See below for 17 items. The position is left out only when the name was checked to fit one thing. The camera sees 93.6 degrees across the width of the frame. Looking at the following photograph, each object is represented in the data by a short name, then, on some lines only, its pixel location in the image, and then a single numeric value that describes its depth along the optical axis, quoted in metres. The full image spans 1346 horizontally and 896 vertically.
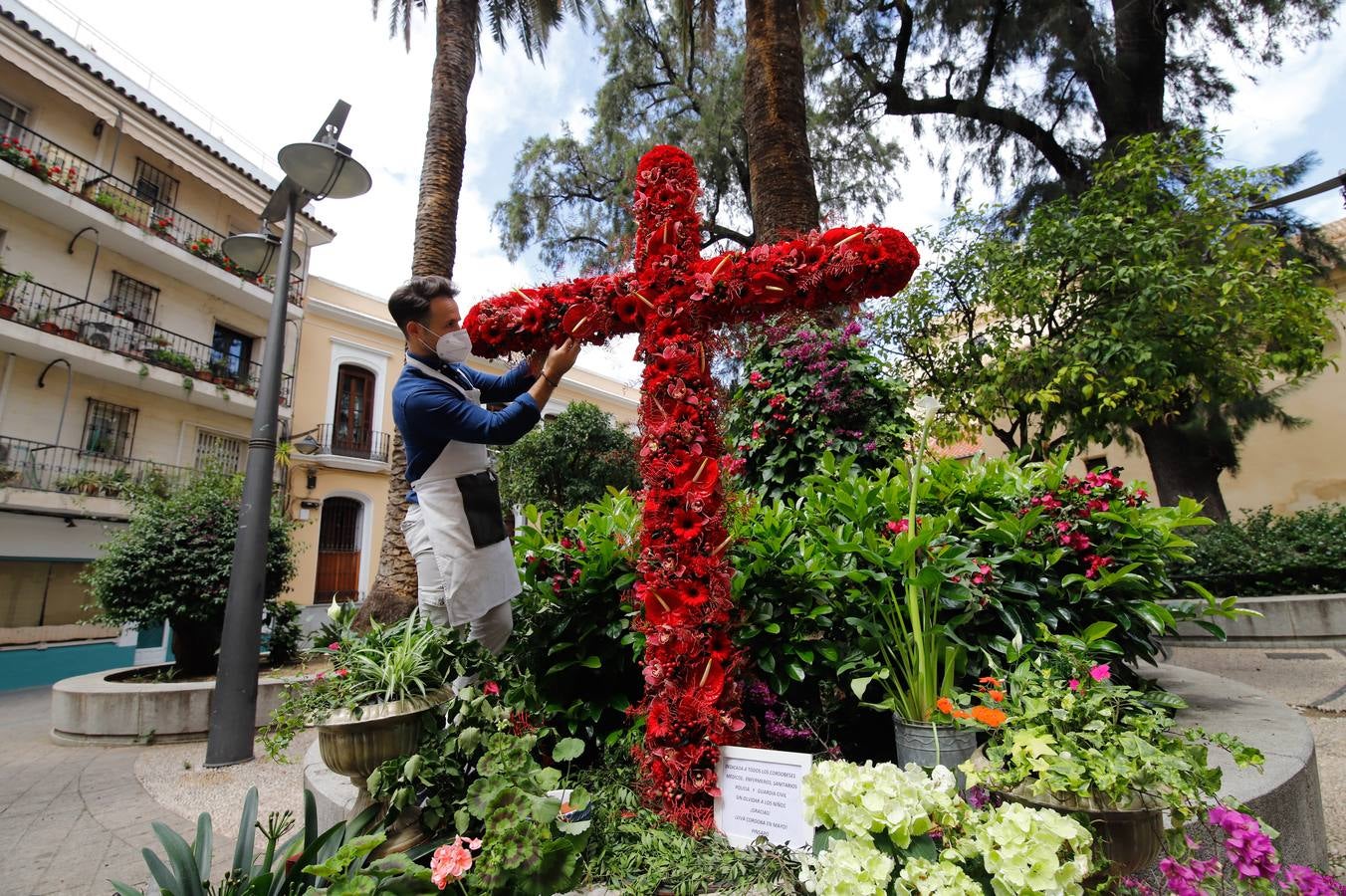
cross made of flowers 1.97
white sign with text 1.75
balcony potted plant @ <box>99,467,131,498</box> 12.27
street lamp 4.41
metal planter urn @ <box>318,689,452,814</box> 1.83
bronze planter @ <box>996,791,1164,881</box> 1.39
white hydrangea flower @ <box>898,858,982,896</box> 1.22
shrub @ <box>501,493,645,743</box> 2.51
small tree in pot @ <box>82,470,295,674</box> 6.22
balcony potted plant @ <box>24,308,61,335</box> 11.51
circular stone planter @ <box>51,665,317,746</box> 5.23
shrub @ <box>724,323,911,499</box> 4.12
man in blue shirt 2.11
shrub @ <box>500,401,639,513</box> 13.60
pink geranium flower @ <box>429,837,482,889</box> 1.49
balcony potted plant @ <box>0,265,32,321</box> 11.14
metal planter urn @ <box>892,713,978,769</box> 1.90
